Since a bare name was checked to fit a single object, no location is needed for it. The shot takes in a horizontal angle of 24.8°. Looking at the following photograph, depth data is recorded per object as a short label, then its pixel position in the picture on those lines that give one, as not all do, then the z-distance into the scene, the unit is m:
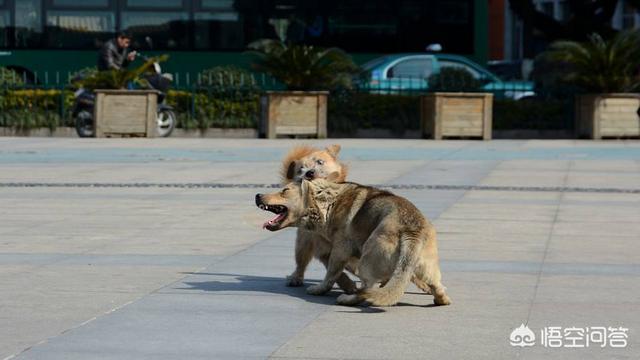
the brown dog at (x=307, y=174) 9.54
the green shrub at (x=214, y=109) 28.92
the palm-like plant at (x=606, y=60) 28.34
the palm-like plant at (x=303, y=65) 28.00
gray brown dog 8.75
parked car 30.47
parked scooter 27.62
